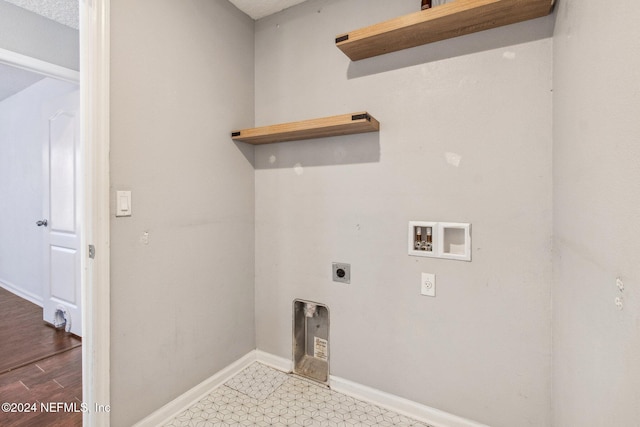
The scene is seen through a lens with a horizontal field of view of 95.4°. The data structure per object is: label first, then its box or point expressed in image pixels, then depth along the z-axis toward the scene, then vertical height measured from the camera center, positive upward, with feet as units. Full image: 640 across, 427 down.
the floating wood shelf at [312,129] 4.83 +1.51
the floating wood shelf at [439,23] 3.89 +2.78
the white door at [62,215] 7.97 -0.08
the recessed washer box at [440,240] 4.67 -0.47
